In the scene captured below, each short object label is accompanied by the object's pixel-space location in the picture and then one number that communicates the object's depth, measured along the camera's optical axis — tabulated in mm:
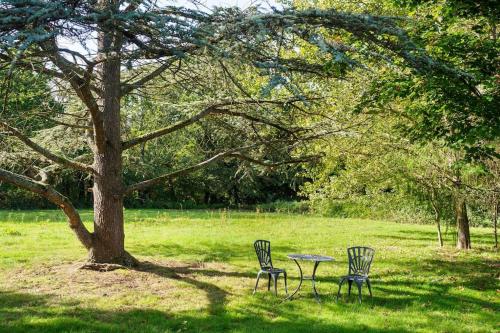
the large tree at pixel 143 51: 3807
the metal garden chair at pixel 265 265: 7947
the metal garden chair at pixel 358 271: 7789
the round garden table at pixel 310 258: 7556
